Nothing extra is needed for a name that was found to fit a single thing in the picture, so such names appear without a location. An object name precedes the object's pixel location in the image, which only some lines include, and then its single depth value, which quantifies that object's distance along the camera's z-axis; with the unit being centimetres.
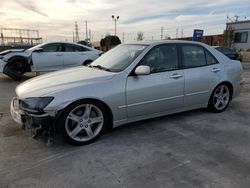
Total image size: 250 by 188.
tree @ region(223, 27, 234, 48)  2422
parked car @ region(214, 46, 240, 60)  1466
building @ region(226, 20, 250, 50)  2410
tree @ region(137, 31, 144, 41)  3942
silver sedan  262
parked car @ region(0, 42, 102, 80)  727
